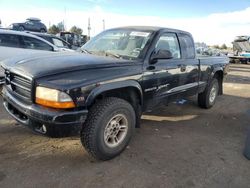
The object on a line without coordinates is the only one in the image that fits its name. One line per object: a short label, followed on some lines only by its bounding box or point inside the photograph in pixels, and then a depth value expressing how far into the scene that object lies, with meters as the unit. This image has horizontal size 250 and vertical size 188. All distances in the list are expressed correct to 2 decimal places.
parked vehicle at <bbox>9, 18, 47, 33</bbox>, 15.89
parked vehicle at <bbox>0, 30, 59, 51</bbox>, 5.42
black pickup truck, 2.16
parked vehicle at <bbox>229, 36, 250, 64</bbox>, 17.50
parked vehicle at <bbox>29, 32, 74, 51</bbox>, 8.09
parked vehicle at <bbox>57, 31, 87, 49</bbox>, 15.22
